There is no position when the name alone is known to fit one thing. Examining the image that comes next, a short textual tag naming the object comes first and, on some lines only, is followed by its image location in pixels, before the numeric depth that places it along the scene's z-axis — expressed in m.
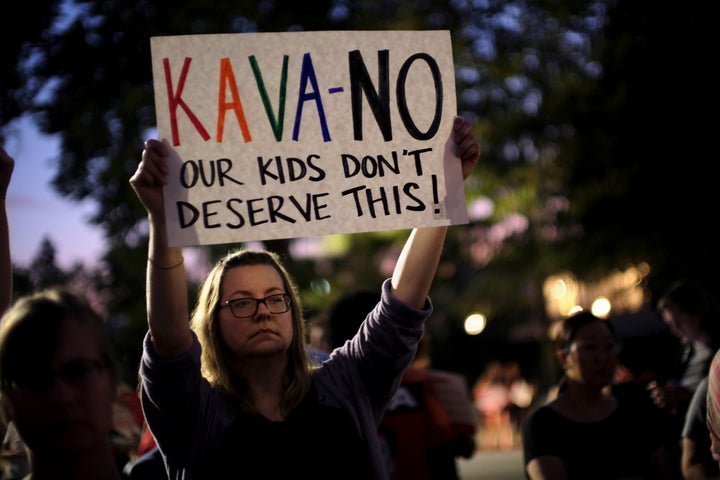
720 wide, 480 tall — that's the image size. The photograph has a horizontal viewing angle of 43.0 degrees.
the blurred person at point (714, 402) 2.57
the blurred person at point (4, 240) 2.44
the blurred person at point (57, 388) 1.71
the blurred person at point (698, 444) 3.80
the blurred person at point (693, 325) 5.12
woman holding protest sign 2.43
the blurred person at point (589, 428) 4.13
